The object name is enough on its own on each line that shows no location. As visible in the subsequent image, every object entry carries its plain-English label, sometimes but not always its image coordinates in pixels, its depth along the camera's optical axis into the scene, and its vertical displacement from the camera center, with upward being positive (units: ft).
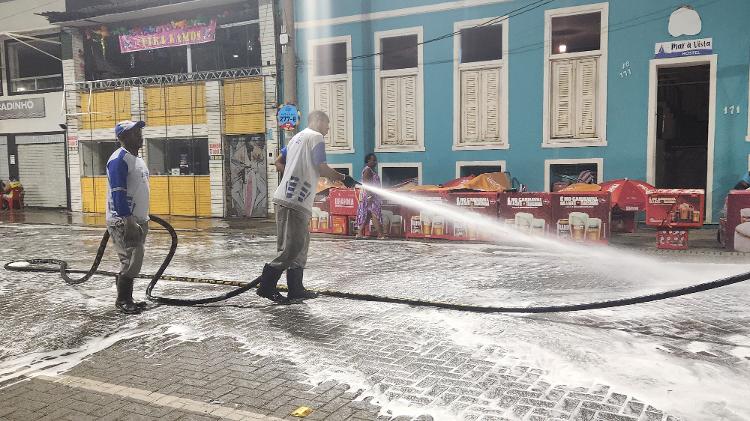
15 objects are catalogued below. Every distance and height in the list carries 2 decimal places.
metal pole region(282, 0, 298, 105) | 47.55 +7.65
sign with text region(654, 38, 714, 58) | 45.11 +7.91
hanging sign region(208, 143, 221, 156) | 65.36 +0.99
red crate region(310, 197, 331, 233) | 46.32 -4.71
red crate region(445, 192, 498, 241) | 40.45 -3.64
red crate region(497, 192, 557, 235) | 38.68 -3.71
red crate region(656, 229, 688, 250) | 35.58 -5.04
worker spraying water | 20.92 -1.46
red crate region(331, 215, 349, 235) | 45.27 -5.11
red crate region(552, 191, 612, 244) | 37.35 -3.83
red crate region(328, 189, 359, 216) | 44.62 -3.36
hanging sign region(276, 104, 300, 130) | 46.93 +3.21
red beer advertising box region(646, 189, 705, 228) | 34.35 -3.15
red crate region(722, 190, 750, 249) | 33.99 -3.85
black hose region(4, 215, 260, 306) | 21.59 -4.99
